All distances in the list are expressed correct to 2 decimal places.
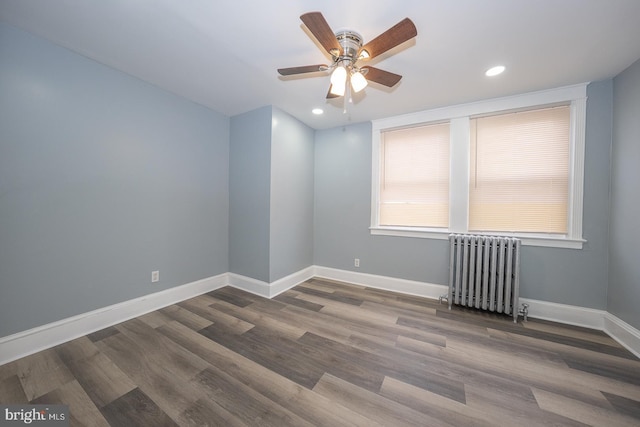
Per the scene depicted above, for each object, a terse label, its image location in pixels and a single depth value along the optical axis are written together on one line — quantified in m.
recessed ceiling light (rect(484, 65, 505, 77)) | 1.96
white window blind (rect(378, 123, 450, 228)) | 2.88
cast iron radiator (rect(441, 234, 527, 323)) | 2.35
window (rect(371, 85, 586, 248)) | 2.31
